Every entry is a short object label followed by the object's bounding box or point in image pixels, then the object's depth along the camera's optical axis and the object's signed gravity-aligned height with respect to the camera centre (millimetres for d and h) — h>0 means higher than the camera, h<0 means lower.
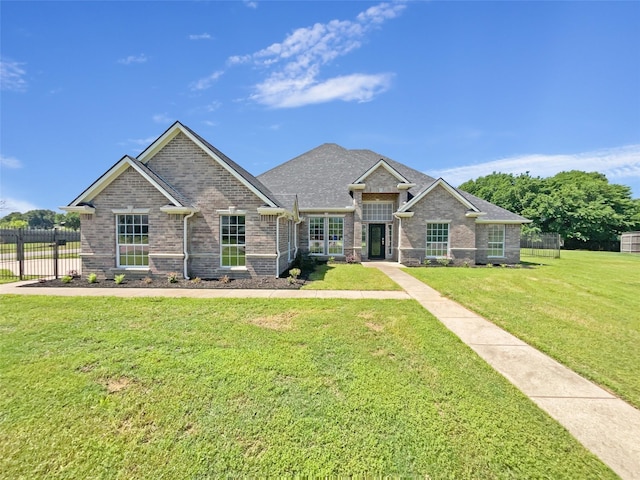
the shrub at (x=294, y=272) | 12000 -1645
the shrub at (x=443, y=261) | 18297 -1812
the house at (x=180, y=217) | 12039 +725
